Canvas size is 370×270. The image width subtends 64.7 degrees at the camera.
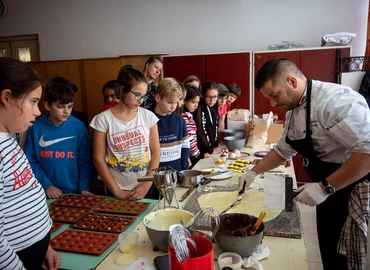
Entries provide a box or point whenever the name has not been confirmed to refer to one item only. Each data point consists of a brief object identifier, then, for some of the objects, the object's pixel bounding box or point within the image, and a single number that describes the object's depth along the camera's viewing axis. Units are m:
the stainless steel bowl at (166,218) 1.14
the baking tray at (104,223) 1.26
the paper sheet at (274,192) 1.20
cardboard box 3.10
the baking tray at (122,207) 1.42
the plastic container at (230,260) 0.96
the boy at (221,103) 3.25
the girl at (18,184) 0.91
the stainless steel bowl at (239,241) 0.98
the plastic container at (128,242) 1.09
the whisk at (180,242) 0.82
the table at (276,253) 0.98
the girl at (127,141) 1.68
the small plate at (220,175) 1.88
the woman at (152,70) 2.89
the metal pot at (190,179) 1.70
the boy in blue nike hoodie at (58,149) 1.79
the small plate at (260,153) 2.53
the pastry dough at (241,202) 1.33
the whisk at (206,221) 1.08
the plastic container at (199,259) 0.80
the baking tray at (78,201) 1.52
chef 1.25
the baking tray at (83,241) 1.12
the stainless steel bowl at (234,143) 2.77
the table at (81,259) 1.04
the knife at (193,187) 1.54
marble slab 1.15
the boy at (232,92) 3.66
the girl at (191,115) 2.61
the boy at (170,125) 2.07
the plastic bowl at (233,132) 3.07
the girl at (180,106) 2.27
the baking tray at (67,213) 1.37
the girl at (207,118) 2.83
